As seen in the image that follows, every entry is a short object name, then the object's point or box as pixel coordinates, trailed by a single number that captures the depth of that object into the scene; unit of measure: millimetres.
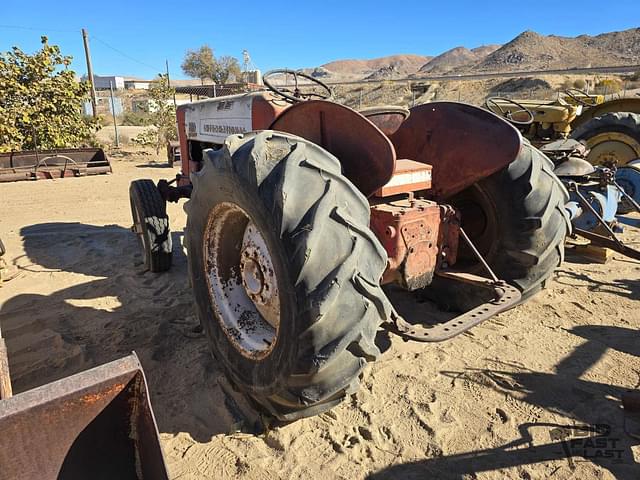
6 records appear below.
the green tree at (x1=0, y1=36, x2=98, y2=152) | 11930
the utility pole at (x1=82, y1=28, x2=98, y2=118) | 16156
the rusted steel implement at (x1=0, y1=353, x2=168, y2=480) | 1649
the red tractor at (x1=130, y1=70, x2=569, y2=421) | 1909
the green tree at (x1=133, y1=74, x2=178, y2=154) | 15133
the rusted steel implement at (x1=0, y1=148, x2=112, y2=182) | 10328
